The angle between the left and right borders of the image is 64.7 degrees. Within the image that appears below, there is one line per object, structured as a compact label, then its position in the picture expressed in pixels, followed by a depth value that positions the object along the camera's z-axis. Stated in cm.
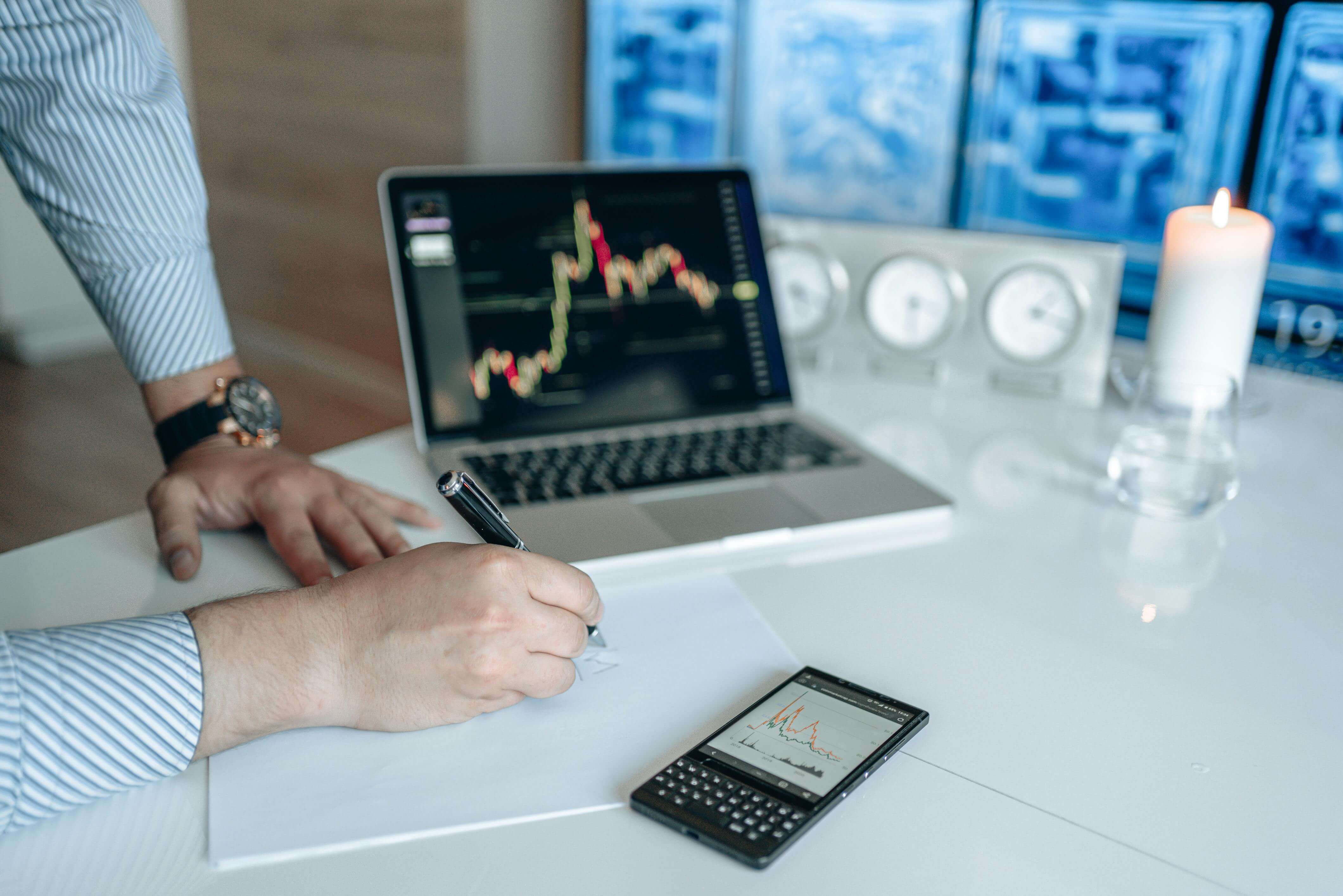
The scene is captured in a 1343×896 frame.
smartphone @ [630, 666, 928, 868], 55
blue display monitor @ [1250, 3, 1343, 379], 132
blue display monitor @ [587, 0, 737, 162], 194
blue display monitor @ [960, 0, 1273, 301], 141
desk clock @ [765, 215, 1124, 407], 125
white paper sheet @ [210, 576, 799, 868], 55
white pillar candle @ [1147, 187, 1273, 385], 113
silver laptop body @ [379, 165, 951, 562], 95
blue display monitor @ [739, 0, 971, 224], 170
